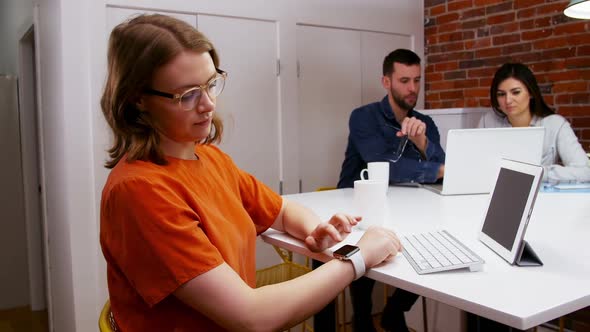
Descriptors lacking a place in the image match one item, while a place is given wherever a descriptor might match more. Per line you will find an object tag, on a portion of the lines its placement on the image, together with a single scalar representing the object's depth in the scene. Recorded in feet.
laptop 6.59
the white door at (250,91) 9.81
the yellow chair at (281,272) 7.37
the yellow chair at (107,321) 3.40
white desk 2.93
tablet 3.71
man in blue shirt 7.98
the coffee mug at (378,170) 6.76
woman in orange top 3.18
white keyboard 3.55
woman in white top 9.57
